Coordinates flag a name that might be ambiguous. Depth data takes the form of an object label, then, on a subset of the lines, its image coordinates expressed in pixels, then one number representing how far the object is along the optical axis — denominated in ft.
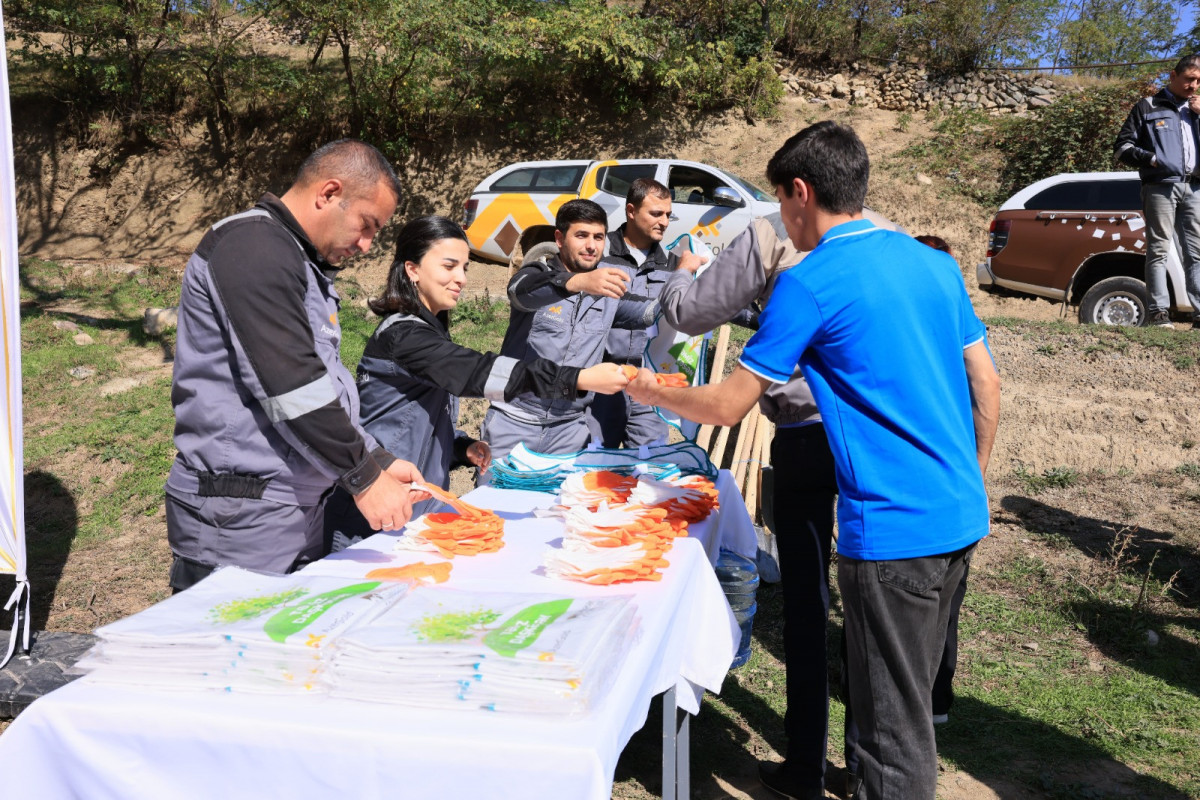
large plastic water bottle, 11.55
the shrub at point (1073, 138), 47.85
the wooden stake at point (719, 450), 22.20
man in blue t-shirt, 7.25
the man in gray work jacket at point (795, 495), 9.73
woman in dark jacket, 9.59
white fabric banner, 10.40
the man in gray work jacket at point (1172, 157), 21.77
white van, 38.78
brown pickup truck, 30.60
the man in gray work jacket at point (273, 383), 7.18
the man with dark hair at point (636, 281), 16.22
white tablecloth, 5.02
